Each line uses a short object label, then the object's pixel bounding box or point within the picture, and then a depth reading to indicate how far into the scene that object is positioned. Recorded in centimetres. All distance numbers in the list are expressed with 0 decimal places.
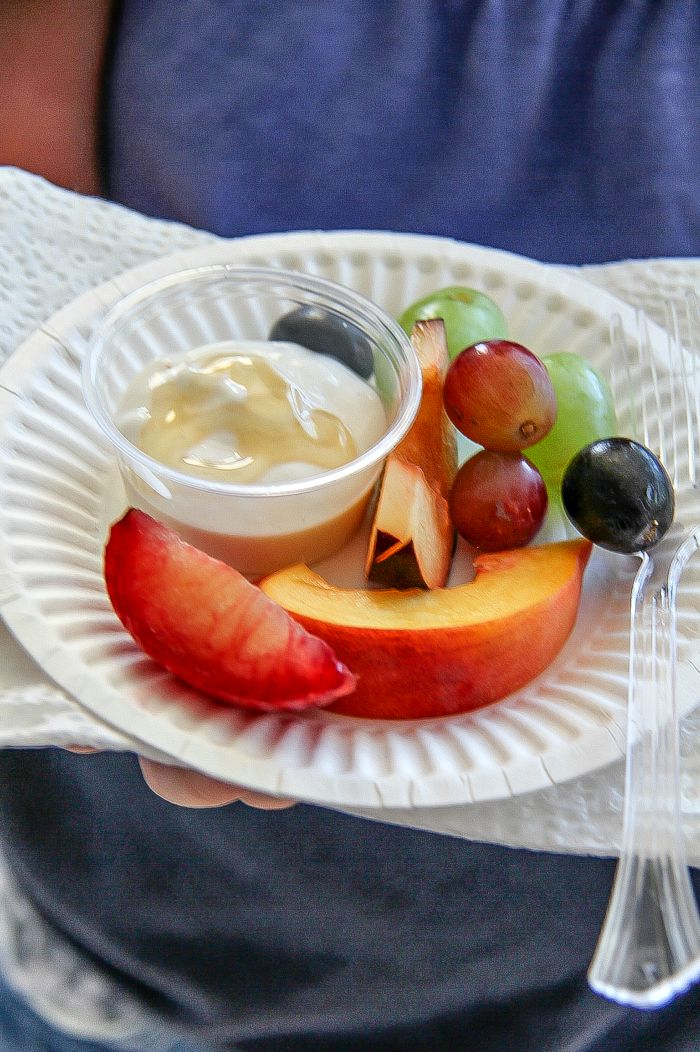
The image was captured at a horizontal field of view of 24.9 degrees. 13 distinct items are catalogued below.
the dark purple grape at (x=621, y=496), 32
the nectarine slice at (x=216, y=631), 30
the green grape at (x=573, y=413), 34
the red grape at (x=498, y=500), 33
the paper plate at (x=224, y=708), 29
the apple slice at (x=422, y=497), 31
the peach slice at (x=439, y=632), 30
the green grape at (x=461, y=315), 35
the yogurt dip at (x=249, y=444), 32
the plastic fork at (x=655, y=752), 26
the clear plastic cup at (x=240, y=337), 32
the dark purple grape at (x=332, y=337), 36
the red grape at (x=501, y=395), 32
